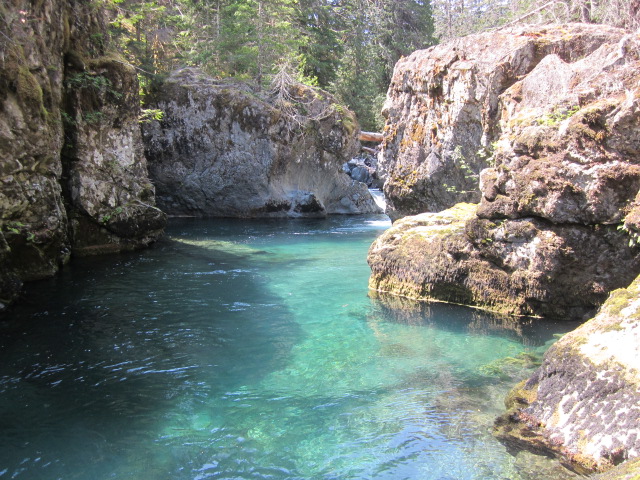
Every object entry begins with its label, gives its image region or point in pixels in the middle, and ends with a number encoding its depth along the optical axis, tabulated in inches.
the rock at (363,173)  1299.2
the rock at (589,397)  153.4
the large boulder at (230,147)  888.9
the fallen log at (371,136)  1275.8
